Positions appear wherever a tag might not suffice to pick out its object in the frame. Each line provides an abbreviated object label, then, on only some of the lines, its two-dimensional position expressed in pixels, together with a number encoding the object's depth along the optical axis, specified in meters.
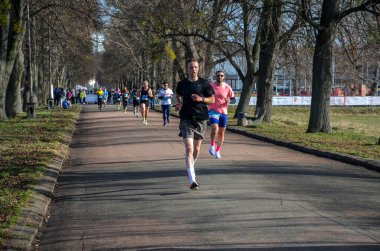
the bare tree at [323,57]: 19.88
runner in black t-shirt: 9.40
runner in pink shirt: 13.38
